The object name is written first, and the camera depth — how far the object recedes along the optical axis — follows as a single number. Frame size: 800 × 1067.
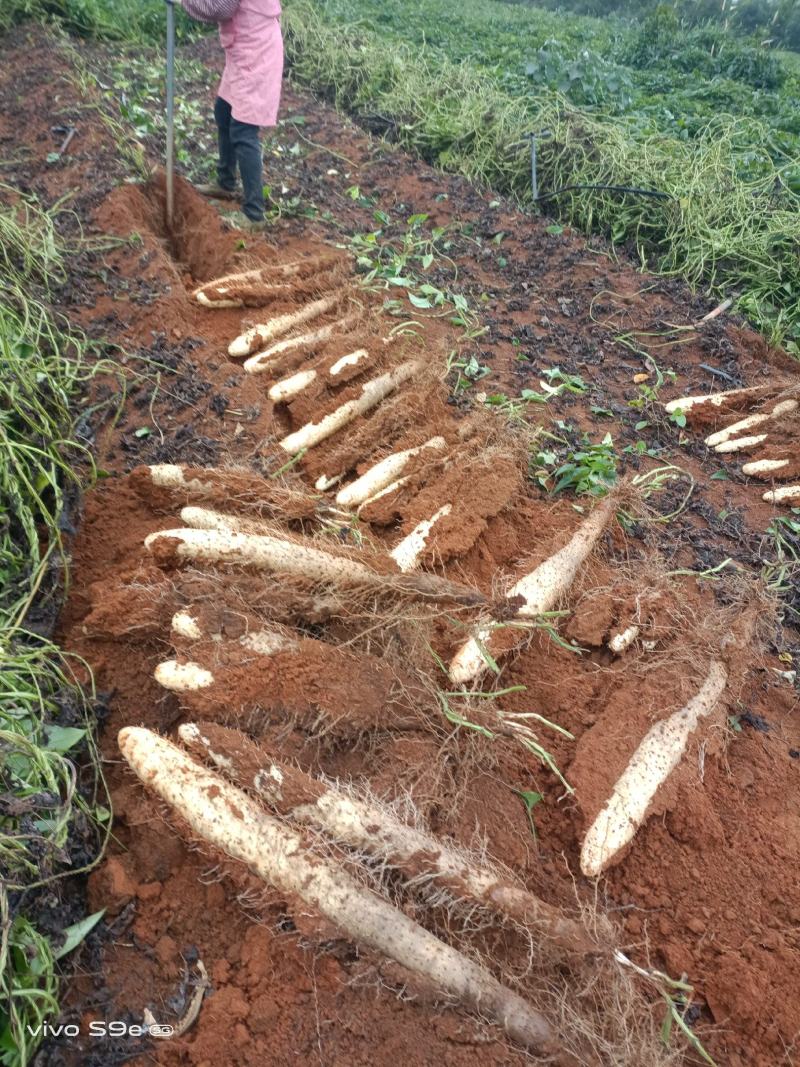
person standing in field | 4.31
